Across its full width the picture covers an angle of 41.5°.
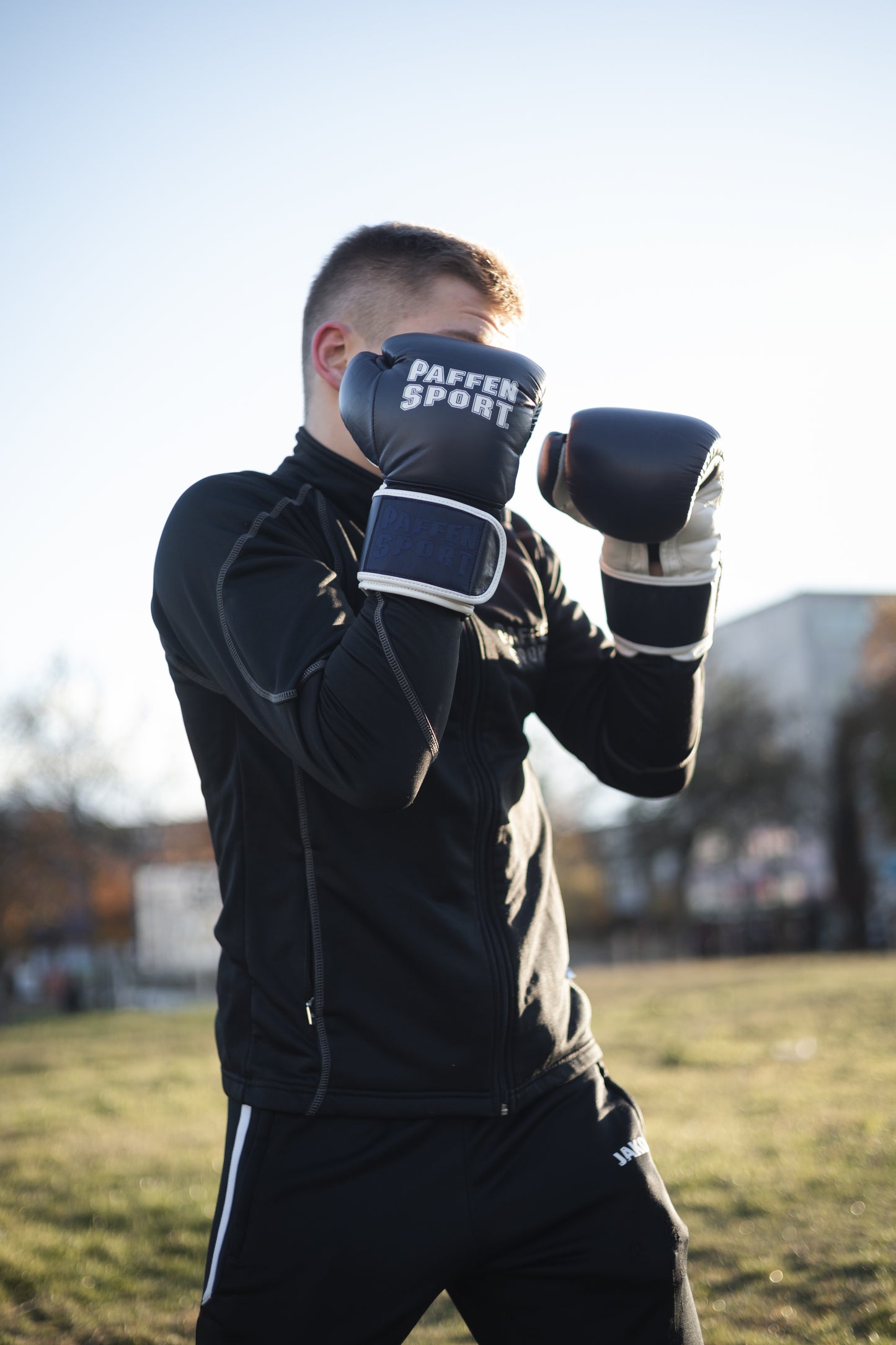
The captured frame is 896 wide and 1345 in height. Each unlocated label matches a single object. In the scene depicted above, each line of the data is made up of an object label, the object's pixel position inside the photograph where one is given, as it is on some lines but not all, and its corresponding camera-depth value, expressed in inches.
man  57.9
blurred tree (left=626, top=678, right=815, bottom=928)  1382.9
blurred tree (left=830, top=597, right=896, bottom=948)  1190.9
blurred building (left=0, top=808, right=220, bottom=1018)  941.8
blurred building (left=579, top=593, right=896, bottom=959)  1300.4
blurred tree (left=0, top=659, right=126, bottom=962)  930.1
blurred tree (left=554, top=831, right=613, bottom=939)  1592.0
